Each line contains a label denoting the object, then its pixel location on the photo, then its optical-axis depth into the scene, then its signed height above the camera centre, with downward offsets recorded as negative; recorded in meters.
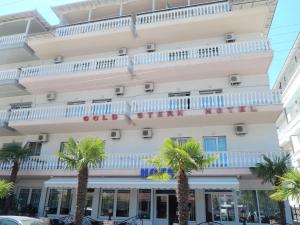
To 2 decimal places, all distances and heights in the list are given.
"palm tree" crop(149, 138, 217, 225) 11.56 +2.32
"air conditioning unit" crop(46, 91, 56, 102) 22.27 +8.90
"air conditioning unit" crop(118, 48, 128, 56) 22.10 +12.28
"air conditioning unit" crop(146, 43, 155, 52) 21.39 +12.22
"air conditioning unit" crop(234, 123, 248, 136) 17.56 +5.37
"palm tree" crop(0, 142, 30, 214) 18.58 +3.64
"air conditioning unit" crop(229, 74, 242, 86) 18.58 +8.71
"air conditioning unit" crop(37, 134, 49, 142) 21.27 +5.54
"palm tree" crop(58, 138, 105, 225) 13.06 +2.63
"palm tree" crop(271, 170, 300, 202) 11.55 +1.29
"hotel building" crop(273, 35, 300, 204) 25.43 +11.10
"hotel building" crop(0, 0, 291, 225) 16.75 +7.26
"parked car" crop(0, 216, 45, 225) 9.34 -0.17
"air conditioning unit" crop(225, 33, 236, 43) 19.72 +12.04
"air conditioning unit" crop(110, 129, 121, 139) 19.70 +5.51
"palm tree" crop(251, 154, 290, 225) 14.23 +2.44
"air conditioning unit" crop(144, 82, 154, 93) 20.17 +8.85
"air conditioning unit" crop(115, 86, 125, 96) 20.75 +8.78
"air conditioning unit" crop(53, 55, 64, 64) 23.48 +12.29
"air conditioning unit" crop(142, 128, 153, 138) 19.12 +5.45
